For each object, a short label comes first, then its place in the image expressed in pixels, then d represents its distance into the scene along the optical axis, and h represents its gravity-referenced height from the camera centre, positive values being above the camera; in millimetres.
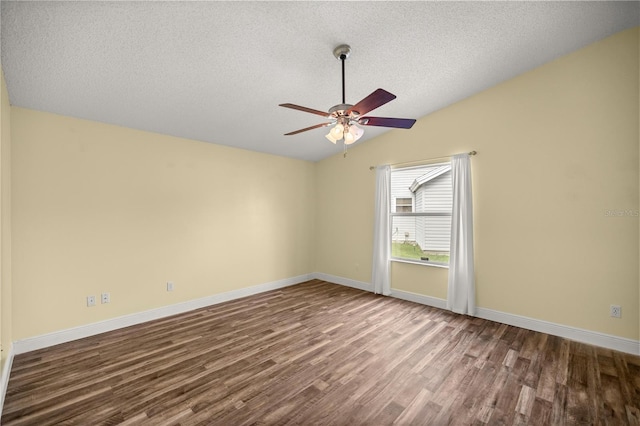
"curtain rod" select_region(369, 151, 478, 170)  3801 +809
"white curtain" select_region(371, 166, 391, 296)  4723 -410
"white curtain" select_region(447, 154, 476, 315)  3773 -456
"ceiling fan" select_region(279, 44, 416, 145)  2025 +793
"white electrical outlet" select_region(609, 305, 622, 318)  2848 -1038
